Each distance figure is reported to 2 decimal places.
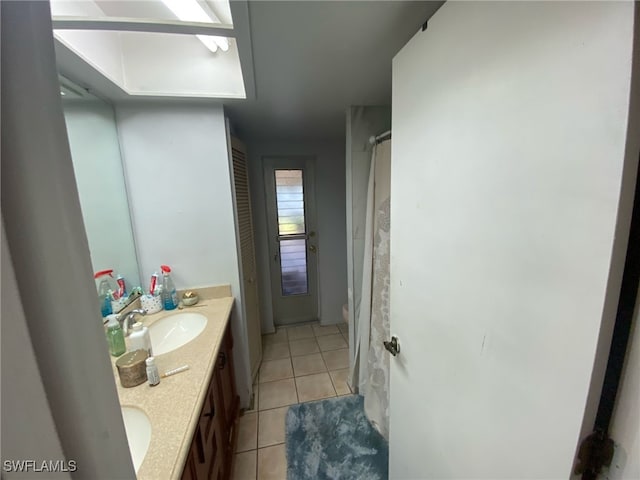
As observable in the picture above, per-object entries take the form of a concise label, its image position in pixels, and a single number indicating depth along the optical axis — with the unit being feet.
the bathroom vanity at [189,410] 2.34
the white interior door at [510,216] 1.32
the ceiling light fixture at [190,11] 3.10
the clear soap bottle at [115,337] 3.56
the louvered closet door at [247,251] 6.12
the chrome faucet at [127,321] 4.19
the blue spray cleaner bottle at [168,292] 5.19
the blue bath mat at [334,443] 4.69
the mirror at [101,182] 3.91
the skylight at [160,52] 3.23
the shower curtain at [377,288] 4.94
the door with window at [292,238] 9.01
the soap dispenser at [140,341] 3.42
